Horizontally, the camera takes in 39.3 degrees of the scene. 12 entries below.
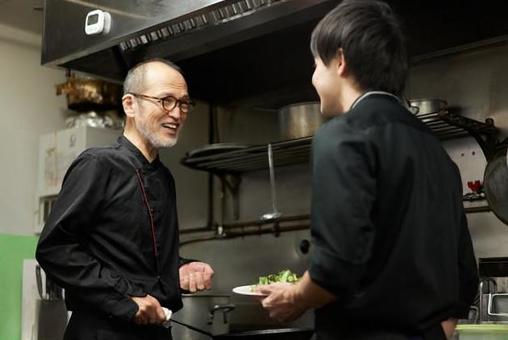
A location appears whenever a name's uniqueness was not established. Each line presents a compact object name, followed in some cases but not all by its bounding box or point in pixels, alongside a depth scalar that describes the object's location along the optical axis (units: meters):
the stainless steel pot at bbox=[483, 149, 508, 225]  2.08
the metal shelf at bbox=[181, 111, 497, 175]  2.11
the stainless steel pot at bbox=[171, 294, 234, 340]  2.24
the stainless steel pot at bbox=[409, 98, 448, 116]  2.14
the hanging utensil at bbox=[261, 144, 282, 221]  2.35
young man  1.10
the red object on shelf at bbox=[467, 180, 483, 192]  2.21
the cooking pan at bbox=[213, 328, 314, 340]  2.12
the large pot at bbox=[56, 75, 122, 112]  3.06
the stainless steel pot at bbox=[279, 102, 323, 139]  2.38
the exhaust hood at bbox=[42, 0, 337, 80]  2.00
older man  1.64
